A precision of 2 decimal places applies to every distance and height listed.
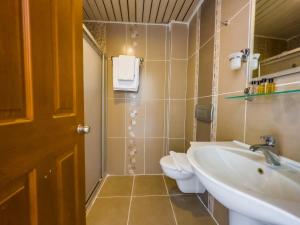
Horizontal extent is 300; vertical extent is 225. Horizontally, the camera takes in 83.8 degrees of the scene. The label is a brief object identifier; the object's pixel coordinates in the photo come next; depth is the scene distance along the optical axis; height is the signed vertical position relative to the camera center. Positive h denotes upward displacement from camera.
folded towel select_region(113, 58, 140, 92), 2.21 +0.29
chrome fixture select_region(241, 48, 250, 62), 1.08 +0.34
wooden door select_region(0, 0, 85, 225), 0.46 -0.02
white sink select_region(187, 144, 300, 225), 0.40 -0.27
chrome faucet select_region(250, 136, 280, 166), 0.76 -0.21
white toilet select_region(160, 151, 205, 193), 1.59 -0.65
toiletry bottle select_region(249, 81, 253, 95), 1.02 +0.11
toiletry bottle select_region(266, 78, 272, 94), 0.86 +0.10
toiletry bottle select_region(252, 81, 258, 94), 0.97 +0.11
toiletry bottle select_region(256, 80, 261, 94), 0.92 +0.09
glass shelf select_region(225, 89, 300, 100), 0.94 +0.06
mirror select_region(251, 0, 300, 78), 0.82 +0.37
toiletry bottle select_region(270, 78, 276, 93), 0.86 +0.10
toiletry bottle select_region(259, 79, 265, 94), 0.90 +0.10
